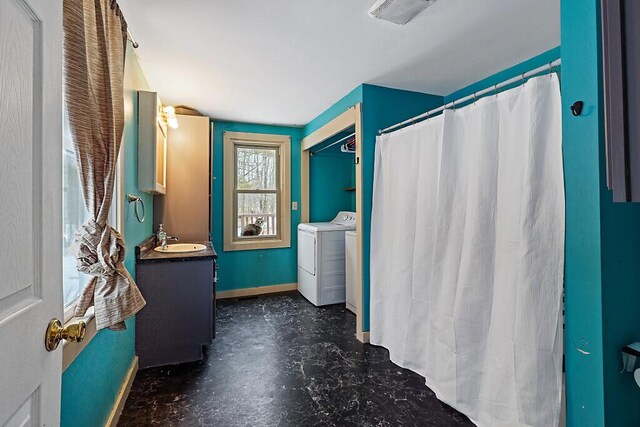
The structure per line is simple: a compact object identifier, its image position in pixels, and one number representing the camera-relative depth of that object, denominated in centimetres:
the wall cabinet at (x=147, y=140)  219
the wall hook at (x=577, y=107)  114
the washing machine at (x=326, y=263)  345
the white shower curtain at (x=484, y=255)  135
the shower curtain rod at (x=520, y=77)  131
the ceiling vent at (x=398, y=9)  160
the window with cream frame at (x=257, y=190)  387
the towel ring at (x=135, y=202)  201
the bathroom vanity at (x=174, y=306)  223
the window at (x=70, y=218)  126
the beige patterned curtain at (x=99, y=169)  113
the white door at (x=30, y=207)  55
